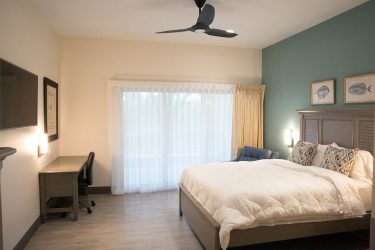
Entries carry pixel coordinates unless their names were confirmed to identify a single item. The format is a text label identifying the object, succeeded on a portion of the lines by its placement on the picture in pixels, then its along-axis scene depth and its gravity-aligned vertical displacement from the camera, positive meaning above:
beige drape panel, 5.43 +0.02
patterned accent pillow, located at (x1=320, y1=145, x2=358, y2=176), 3.18 -0.52
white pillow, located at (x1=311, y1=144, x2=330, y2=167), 3.71 -0.54
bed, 2.56 -0.94
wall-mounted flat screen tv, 2.30 +0.21
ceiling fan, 2.88 +1.09
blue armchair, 4.77 -0.68
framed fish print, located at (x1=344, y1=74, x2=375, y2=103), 3.24 +0.38
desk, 3.63 -0.95
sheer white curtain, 4.92 -0.25
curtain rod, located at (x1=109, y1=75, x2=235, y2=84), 4.97 +0.76
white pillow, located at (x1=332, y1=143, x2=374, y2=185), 3.14 -0.59
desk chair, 4.05 -0.95
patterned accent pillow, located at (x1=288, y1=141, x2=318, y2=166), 3.80 -0.52
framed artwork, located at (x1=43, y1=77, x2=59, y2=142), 3.82 +0.14
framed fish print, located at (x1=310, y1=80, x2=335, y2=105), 3.84 +0.39
